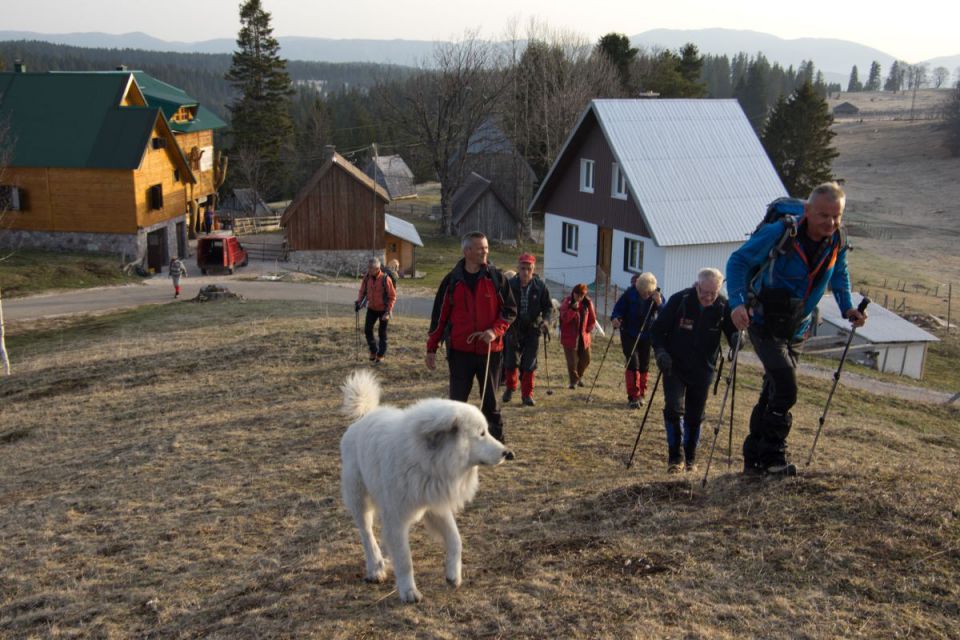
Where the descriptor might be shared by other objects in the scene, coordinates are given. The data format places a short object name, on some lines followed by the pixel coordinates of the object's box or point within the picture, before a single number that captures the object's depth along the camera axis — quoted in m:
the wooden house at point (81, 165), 36.47
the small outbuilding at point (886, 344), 23.25
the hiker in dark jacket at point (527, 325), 11.25
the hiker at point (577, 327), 12.66
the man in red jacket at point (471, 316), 7.76
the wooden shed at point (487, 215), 53.31
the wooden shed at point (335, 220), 39.56
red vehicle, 37.28
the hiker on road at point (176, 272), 29.61
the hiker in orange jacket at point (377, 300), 13.74
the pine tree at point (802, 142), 51.78
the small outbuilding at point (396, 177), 68.88
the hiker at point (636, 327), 11.22
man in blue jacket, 5.90
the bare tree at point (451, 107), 54.25
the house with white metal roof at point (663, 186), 28.67
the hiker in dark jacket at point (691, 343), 7.67
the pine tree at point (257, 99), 56.44
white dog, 5.12
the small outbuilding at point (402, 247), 40.25
